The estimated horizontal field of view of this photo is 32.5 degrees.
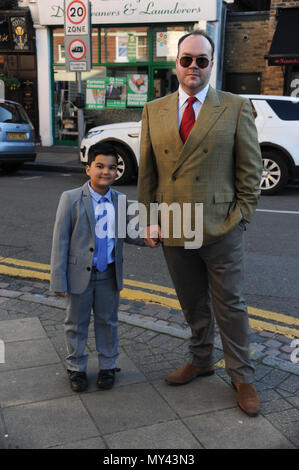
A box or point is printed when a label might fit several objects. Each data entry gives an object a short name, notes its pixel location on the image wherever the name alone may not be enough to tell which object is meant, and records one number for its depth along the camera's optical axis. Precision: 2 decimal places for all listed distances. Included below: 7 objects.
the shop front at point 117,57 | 14.71
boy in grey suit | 2.86
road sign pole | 13.15
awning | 13.34
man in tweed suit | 2.65
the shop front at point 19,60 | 16.12
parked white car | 9.34
